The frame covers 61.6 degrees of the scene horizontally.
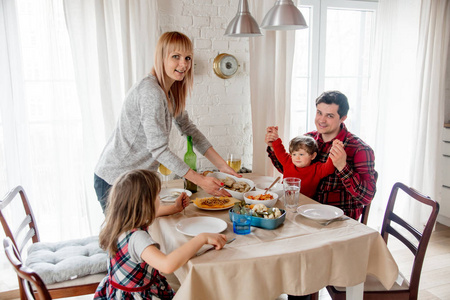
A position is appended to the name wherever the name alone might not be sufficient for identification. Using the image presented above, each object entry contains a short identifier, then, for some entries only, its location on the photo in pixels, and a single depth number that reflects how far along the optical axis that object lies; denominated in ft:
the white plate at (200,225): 4.76
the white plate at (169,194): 5.97
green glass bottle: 6.81
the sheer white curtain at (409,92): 10.28
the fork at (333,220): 4.95
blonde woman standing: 5.62
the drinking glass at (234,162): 7.64
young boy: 6.34
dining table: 3.98
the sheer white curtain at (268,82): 8.88
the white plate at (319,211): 5.14
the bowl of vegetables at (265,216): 4.80
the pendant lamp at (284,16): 5.58
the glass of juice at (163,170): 6.65
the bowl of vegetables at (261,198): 5.39
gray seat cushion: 5.36
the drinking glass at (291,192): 5.40
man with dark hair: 5.92
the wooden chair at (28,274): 3.45
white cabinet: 10.91
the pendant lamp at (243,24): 6.27
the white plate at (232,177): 5.97
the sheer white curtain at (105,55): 7.70
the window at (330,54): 10.32
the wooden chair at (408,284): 5.14
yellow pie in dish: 5.49
